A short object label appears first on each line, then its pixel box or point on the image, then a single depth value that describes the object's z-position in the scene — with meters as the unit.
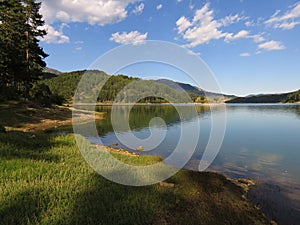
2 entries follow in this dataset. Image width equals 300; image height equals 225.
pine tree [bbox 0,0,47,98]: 37.00
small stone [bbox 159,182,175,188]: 9.77
